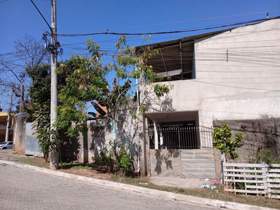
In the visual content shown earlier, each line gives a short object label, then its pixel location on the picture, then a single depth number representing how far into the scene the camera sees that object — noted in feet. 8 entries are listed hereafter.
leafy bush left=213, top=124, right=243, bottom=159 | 28.99
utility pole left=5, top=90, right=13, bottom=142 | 89.70
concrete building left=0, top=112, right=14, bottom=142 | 117.30
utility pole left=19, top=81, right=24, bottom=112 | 64.68
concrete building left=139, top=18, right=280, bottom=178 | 33.81
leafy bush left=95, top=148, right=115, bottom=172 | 34.67
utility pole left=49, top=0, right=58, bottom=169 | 34.46
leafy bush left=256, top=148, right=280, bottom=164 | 24.97
